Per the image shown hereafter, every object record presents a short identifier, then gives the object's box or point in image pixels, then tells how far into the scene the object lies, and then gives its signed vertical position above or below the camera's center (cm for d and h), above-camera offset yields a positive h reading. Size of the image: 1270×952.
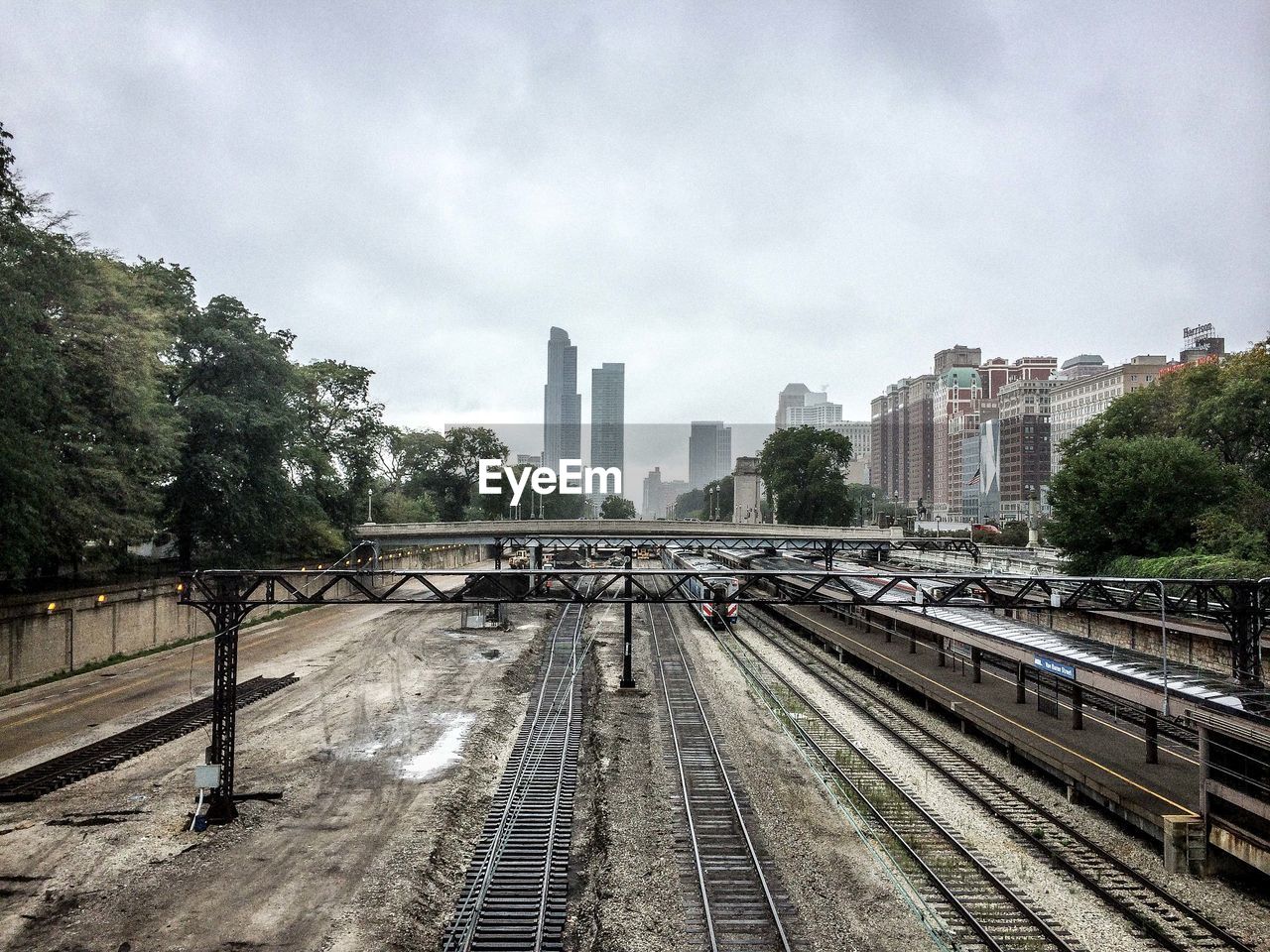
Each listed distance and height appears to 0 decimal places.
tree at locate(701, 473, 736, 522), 16288 +100
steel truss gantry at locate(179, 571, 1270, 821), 1709 -249
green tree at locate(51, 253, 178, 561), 3098 +398
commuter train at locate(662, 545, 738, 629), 4788 -583
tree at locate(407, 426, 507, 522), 10000 +559
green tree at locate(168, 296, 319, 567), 4184 +409
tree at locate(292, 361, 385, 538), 5728 +598
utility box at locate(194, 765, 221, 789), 1777 -653
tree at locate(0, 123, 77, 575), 2541 +474
